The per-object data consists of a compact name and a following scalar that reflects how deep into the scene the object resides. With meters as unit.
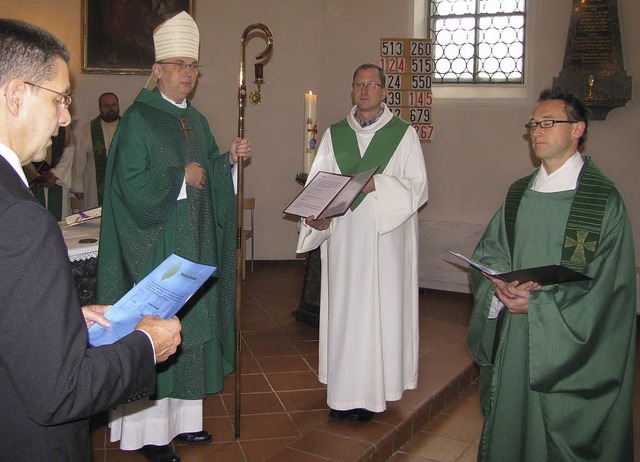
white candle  5.08
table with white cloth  3.47
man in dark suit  1.29
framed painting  7.58
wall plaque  6.13
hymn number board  6.98
